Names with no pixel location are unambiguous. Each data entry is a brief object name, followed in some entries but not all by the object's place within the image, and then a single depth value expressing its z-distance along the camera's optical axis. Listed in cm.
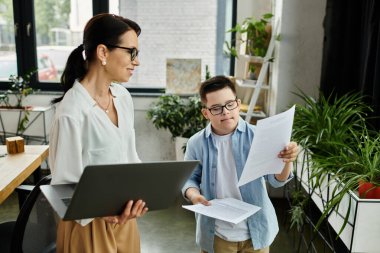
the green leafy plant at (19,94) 361
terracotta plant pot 166
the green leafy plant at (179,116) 335
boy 146
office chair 136
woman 116
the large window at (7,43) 390
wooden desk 186
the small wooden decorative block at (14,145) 230
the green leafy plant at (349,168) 168
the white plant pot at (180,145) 335
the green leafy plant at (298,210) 231
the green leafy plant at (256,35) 311
